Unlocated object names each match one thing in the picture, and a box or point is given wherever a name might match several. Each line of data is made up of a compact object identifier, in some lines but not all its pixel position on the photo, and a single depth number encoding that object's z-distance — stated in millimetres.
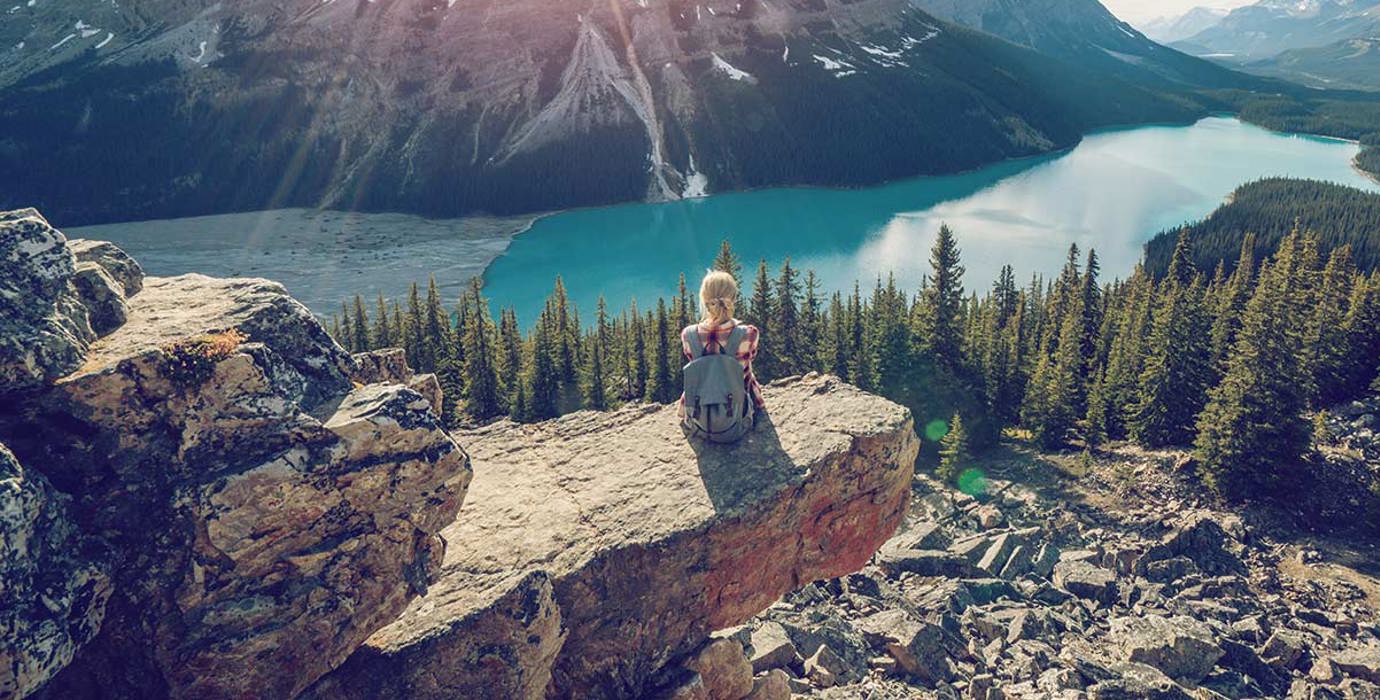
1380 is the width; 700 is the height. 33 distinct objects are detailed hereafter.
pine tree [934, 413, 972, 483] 45500
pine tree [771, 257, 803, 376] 59312
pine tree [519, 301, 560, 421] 64625
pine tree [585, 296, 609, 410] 62688
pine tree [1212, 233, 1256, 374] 47844
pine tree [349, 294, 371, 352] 73625
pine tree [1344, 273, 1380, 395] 45781
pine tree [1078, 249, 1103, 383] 59781
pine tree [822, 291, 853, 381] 59312
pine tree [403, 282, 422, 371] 70000
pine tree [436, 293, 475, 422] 65438
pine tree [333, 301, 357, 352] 74125
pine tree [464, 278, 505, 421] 65000
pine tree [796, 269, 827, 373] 60812
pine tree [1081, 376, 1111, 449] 46719
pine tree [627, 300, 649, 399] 66125
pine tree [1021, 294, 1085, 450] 49344
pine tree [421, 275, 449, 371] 70125
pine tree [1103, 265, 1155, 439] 50250
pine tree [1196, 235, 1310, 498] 35719
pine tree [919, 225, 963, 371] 57812
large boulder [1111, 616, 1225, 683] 20578
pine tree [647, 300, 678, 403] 62438
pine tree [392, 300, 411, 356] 70719
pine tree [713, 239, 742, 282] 54188
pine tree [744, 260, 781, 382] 59562
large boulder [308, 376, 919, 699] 9828
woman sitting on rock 12875
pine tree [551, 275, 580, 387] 68062
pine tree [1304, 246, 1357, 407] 44094
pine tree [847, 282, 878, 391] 57000
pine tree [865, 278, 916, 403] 57094
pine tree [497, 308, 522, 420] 67812
